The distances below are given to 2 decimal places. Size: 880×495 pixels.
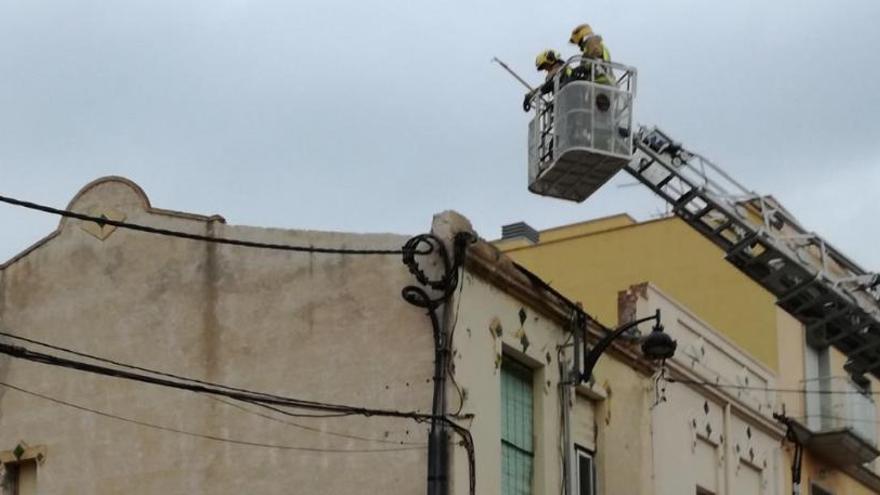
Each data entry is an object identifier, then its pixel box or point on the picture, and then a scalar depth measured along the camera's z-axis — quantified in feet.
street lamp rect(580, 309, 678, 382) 78.54
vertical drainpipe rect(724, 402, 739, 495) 97.45
